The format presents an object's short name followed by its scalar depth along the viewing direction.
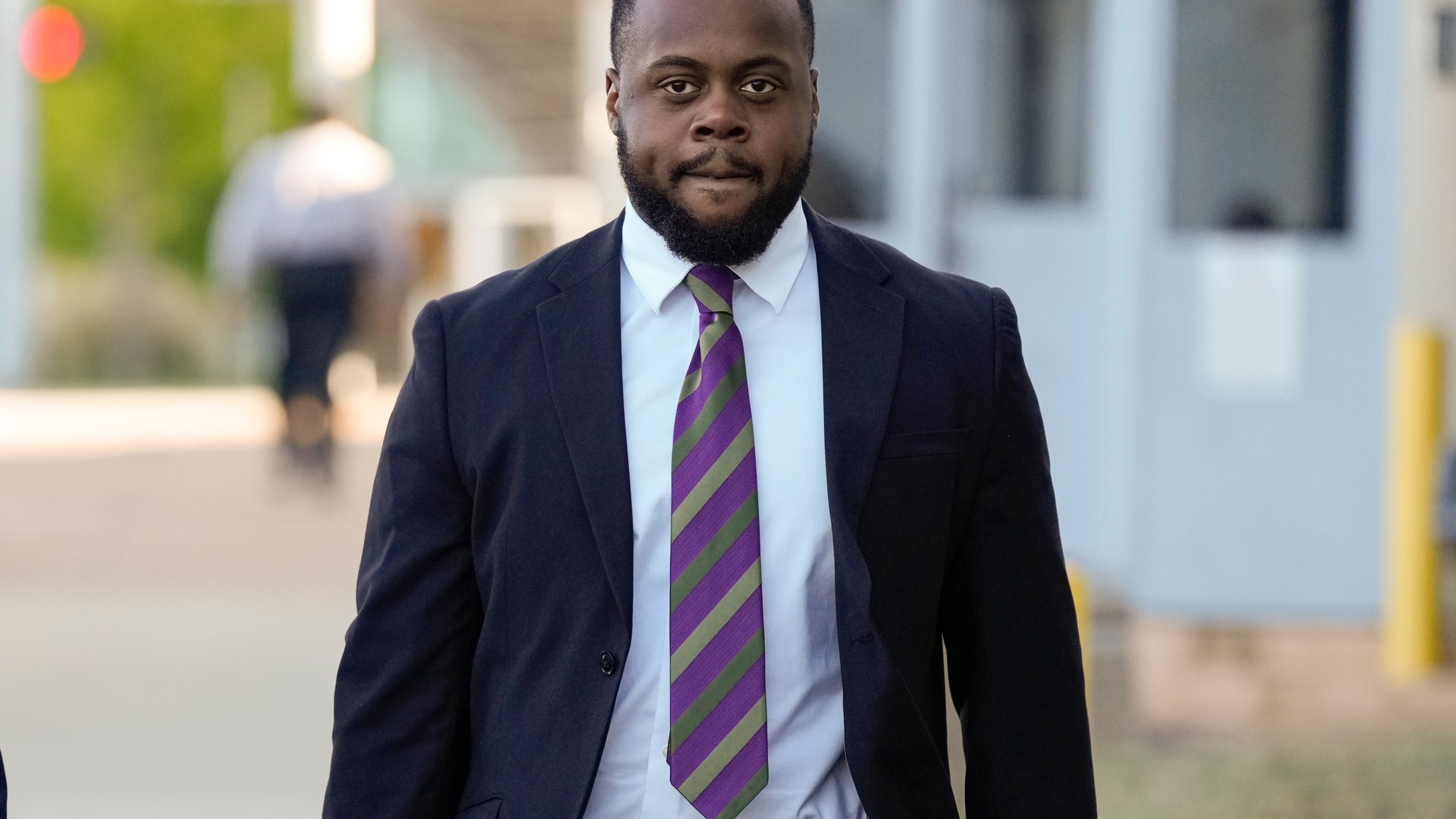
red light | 34.97
